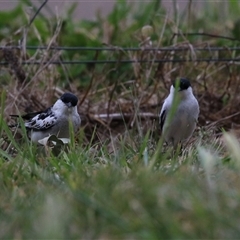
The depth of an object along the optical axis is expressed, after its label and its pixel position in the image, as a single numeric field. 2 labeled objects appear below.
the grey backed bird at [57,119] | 10.58
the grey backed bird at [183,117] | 10.11
